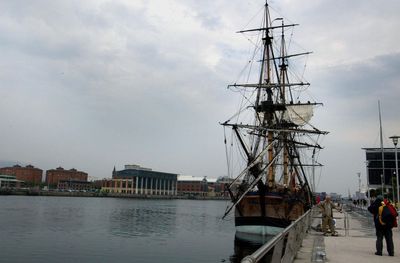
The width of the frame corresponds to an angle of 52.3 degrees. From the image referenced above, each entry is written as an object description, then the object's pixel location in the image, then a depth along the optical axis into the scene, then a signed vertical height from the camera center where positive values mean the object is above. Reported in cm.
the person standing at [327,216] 1997 -93
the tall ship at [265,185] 3712 +101
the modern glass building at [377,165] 8856 +749
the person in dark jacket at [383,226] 1350 -88
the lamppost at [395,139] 2983 +437
